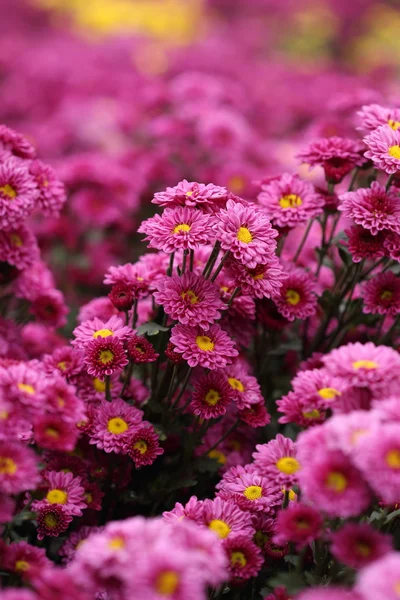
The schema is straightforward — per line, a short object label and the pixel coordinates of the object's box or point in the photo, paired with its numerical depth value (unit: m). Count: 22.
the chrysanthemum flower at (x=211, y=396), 1.21
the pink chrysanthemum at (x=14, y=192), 1.24
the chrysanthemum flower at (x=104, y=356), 1.20
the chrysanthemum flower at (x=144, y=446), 1.21
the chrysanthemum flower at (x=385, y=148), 1.20
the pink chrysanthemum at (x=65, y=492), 1.20
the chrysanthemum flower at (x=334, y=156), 1.26
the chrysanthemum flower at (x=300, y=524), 1.11
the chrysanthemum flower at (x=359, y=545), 1.08
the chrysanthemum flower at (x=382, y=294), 1.24
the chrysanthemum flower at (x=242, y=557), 1.14
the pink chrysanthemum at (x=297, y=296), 1.25
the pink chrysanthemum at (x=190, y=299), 1.19
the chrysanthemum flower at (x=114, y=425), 1.21
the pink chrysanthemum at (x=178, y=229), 1.18
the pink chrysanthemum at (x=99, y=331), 1.22
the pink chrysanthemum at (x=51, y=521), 1.19
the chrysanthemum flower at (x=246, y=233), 1.18
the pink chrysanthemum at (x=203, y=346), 1.19
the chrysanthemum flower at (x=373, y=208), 1.21
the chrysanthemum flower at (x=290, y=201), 1.26
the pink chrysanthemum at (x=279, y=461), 1.16
